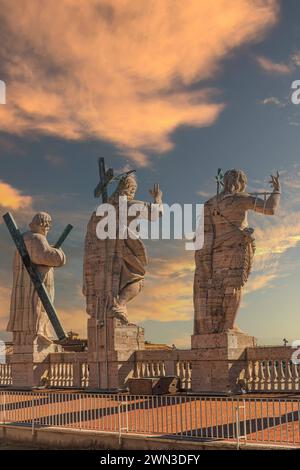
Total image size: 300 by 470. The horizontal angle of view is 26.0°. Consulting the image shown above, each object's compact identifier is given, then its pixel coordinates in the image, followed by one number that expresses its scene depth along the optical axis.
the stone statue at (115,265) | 20.70
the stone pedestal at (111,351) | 19.50
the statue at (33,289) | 22.80
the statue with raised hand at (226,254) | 17.31
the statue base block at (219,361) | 16.66
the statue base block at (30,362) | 22.05
